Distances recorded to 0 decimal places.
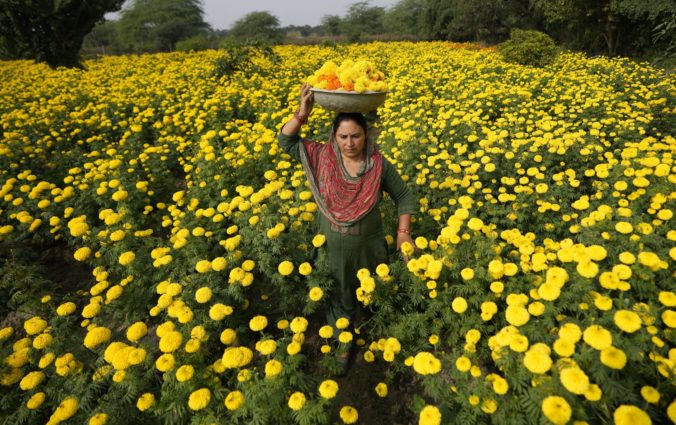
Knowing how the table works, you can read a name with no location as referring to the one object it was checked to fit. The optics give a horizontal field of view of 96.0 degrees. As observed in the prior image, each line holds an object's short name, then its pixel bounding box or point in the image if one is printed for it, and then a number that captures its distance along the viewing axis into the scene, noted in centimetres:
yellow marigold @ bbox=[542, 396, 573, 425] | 115
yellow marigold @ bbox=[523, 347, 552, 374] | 128
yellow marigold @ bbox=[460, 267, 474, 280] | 190
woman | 213
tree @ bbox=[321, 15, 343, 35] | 4858
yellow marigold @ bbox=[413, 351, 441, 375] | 154
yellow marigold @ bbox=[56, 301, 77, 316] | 209
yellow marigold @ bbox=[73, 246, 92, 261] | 265
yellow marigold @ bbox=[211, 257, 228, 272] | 217
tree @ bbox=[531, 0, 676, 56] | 1362
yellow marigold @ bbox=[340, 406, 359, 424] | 154
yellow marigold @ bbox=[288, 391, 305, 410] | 142
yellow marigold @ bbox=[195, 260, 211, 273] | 216
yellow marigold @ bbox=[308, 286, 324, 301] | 206
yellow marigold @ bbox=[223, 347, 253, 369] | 157
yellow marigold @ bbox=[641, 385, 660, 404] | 127
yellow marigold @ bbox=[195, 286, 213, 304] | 194
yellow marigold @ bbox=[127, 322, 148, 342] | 179
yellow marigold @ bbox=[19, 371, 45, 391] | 173
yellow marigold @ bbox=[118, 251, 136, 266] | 246
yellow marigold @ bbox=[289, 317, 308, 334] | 177
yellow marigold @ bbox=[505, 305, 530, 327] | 154
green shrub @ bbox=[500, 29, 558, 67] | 1065
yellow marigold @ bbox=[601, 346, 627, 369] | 120
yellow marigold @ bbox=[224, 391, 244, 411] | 146
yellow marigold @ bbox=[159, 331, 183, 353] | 163
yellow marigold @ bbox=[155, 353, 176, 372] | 159
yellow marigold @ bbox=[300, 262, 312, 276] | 215
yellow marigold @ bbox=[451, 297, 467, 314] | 178
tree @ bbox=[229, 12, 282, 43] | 4088
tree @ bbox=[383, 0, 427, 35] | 3979
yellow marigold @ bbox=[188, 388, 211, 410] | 148
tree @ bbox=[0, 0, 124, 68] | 1123
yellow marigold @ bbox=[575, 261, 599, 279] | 161
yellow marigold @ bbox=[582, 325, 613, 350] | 127
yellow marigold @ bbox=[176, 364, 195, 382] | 156
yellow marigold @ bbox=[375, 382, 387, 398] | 194
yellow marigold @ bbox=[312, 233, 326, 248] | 232
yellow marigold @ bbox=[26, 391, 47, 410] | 167
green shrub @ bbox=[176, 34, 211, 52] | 2002
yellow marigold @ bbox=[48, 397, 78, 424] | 153
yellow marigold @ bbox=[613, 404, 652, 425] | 109
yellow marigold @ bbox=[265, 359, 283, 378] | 154
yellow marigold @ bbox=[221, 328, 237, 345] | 181
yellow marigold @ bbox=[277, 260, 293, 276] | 214
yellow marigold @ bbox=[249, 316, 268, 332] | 180
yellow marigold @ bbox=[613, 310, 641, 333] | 133
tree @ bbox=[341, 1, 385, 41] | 4497
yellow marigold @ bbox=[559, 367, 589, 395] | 116
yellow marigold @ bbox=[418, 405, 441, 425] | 136
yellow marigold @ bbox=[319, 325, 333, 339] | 203
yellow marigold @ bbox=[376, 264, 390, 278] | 211
